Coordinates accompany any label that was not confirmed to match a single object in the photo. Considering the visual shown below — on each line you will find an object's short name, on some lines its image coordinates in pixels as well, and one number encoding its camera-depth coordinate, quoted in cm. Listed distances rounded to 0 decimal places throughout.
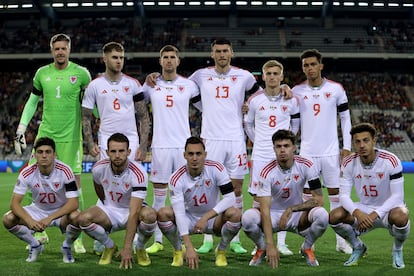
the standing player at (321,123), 1270
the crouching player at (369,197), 1029
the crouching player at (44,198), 1076
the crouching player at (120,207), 1054
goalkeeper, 1291
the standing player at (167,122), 1267
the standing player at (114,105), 1246
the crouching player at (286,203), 1051
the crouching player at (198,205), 1058
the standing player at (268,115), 1280
